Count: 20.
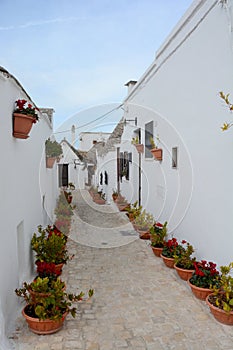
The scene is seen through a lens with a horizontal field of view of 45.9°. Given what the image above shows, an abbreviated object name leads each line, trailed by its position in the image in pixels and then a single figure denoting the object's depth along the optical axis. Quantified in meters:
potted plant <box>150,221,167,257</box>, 6.45
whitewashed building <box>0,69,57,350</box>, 3.36
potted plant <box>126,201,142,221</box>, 8.97
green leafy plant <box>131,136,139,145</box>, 9.88
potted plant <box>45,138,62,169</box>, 7.66
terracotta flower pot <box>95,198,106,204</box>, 14.71
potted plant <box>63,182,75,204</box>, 12.82
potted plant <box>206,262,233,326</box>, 3.57
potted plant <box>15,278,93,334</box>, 3.38
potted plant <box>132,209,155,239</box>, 8.00
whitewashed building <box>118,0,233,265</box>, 4.11
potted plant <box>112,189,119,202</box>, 13.54
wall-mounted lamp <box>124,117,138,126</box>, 10.29
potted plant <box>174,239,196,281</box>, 4.96
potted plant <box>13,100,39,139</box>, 3.76
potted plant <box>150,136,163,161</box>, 7.07
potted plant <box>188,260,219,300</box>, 4.18
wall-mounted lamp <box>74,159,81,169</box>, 23.67
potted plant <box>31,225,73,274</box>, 5.03
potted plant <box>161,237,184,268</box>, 5.54
